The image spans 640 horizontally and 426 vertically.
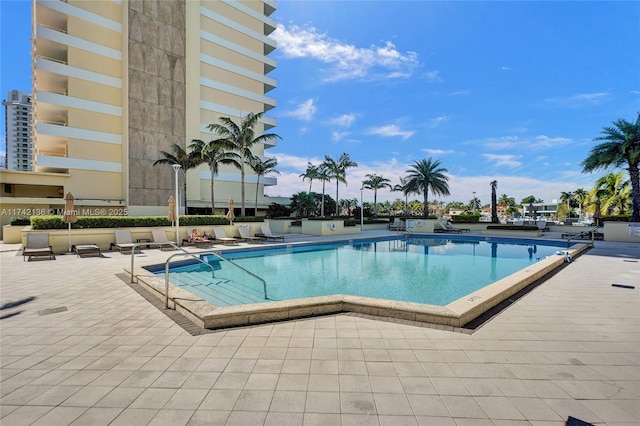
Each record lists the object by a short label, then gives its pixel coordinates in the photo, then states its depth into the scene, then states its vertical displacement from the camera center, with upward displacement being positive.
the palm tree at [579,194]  60.36 +3.83
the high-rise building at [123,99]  22.42 +9.98
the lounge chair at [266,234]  17.68 -1.58
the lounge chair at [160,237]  13.69 -1.39
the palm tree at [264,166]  29.37 +4.86
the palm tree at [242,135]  21.39 +5.77
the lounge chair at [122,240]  12.61 -1.43
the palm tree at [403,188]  33.41 +3.16
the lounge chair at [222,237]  15.52 -1.59
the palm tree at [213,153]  20.61 +4.29
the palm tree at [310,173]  36.53 +5.01
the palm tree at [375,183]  39.84 +3.93
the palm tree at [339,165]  34.31 +5.56
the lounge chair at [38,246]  10.21 -1.42
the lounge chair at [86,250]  11.16 -1.63
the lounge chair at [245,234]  17.14 -1.48
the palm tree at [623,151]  17.94 +4.02
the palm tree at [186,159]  21.02 +3.83
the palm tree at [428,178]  31.16 +3.67
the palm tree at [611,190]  25.89 +2.11
